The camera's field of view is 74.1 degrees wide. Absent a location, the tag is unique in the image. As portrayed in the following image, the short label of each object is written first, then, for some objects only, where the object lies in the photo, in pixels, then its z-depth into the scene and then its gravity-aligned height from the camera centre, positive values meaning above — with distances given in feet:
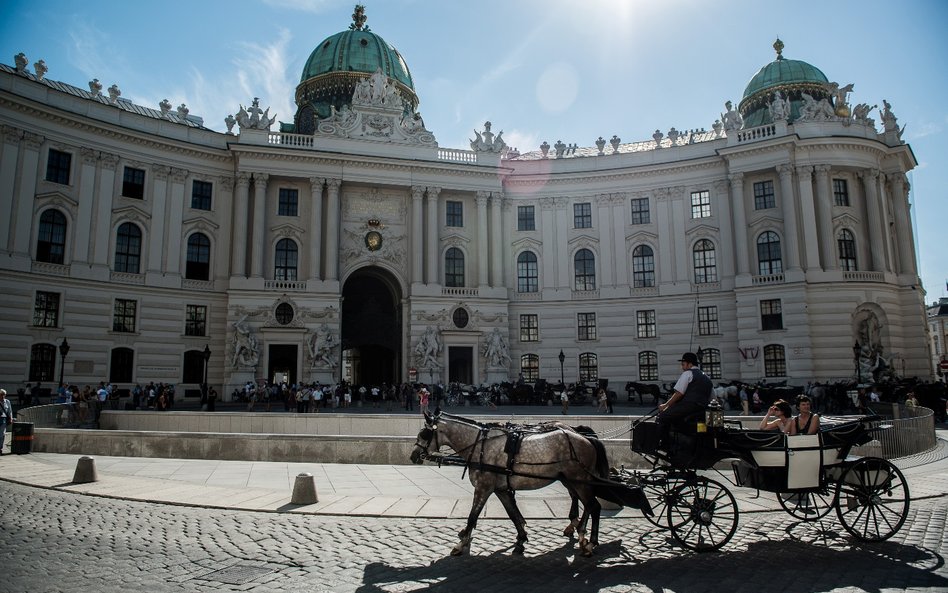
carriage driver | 28.84 -0.97
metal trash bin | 59.57 -5.19
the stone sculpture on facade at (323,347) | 137.69 +7.42
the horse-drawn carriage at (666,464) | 27.63 -3.92
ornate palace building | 126.41 +30.61
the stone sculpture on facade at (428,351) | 143.43 +6.64
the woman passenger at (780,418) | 33.17 -2.19
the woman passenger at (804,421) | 30.58 -2.20
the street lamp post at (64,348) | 102.66 +5.75
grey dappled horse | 27.58 -3.61
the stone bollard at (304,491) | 37.68 -6.54
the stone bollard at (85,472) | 44.25 -6.22
